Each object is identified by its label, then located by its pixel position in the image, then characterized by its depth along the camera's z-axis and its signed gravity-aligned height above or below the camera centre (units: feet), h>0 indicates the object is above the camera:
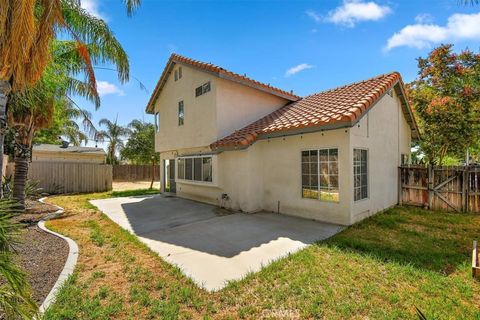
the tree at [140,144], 100.78 +8.35
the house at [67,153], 75.61 +3.61
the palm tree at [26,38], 14.42 +8.29
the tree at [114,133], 110.11 +13.91
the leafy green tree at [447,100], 44.70 +11.65
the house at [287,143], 28.66 +2.81
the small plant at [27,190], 37.13 -4.20
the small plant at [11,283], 7.47 -3.81
